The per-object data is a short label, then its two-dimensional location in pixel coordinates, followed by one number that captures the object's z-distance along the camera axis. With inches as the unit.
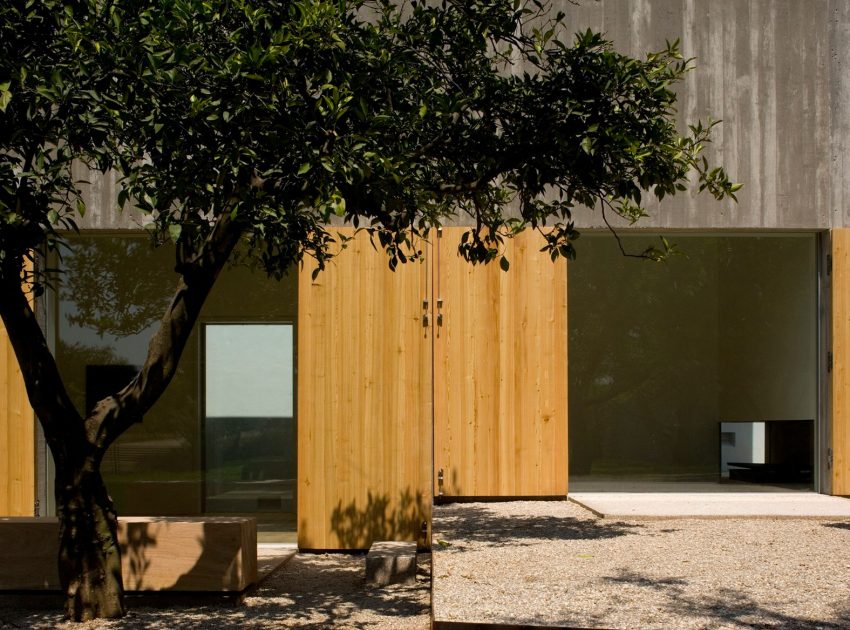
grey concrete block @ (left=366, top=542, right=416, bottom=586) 277.9
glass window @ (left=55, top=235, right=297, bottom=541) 354.9
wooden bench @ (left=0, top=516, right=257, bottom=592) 245.3
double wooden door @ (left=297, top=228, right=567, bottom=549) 334.3
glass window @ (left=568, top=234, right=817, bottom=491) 368.8
